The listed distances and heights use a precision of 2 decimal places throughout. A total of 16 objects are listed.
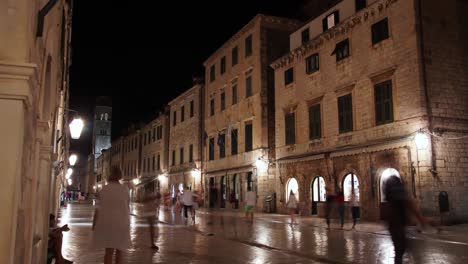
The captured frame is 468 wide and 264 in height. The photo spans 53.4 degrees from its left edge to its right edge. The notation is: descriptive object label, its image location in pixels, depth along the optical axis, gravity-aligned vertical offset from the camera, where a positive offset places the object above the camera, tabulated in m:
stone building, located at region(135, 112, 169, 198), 52.92 +5.23
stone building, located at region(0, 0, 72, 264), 4.48 +0.84
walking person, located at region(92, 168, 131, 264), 6.80 -0.33
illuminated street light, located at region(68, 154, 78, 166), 31.45 +2.69
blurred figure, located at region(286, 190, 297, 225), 20.77 -0.26
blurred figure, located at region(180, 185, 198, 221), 21.42 -0.08
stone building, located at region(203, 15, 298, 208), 32.12 +6.41
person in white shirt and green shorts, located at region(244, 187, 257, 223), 21.59 -0.18
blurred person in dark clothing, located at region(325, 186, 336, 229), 18.63 -0.23
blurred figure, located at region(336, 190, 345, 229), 19.03 -0.20
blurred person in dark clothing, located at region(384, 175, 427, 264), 7.29 -0.23
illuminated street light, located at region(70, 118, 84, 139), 14.66 +2.25
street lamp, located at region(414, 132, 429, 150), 19.17 +2.37
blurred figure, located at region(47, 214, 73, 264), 9.09 -0.91
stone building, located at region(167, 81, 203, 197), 43.44 +5.78
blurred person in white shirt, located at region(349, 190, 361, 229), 19.08 -0.32
